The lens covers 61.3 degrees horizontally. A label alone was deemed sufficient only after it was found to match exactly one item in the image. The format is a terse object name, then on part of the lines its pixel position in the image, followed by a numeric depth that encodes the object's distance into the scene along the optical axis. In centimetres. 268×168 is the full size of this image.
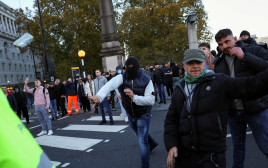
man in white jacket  384
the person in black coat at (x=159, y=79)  1110
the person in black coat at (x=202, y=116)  206
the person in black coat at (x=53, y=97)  1121
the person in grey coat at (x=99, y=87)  820
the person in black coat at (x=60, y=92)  1229
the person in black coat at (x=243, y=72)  248
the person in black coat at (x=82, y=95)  1220
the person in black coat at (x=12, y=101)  1015
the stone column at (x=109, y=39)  1352
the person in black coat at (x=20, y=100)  1109
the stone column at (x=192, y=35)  1089
